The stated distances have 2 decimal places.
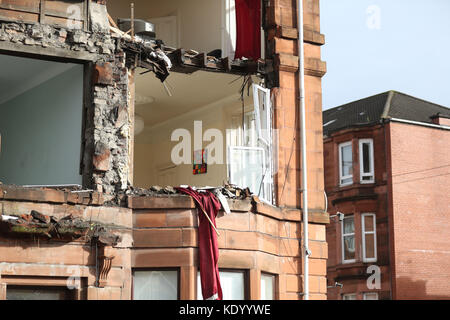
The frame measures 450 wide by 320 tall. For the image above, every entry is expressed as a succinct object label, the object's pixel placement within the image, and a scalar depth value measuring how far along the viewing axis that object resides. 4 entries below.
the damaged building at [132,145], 17.39
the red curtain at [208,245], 17.61
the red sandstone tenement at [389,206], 41.34
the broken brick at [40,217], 16.94
